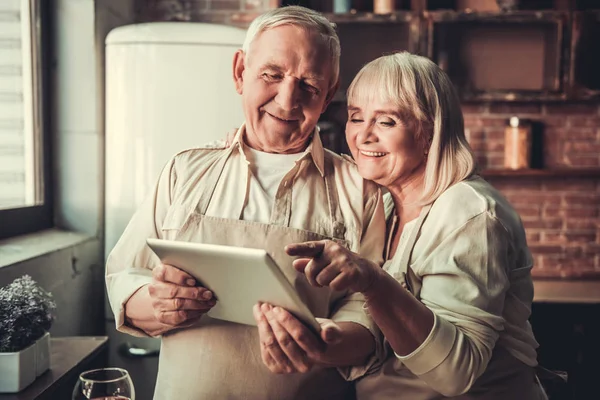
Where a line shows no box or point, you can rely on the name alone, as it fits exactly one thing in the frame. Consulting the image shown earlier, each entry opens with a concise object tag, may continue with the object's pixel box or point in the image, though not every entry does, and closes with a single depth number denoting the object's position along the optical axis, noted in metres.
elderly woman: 1.15
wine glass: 1.12
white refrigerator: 2.54
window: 2.32
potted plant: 1.37
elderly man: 1.40
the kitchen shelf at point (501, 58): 3.49
